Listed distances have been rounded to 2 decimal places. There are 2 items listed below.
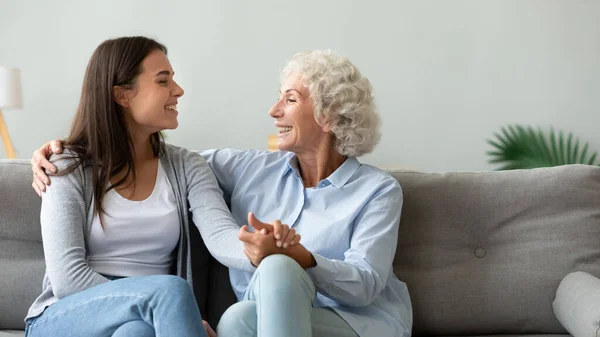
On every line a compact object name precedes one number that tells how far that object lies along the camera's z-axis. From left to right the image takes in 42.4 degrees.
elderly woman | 1.81
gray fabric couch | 2.28
